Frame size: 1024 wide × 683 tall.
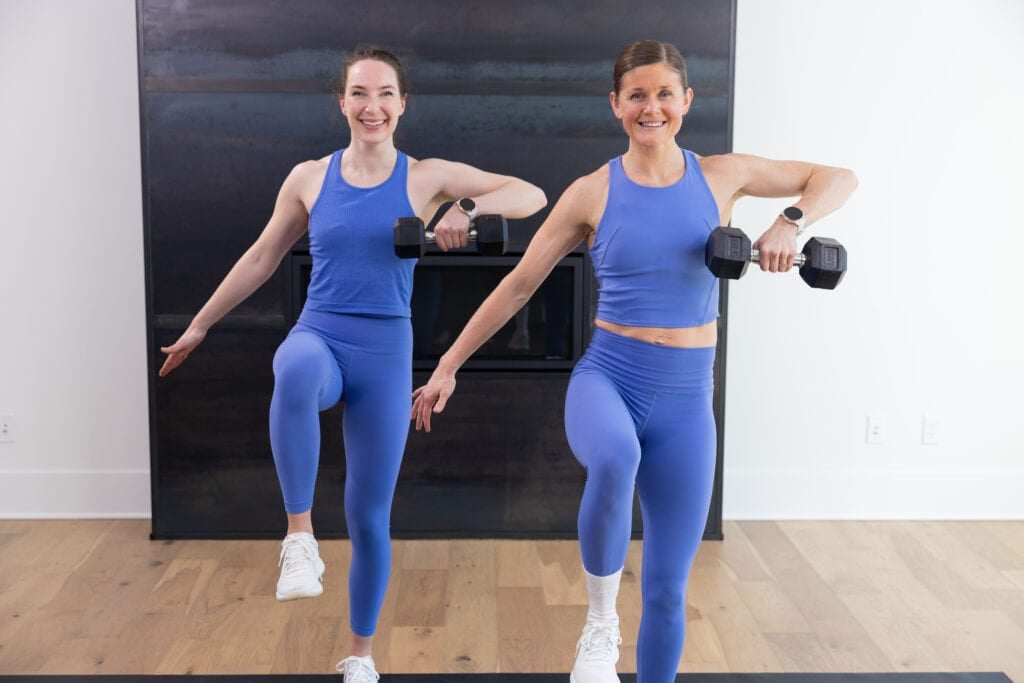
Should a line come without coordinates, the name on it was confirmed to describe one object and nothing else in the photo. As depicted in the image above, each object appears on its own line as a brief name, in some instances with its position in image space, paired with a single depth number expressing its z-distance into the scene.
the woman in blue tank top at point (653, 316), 2.56
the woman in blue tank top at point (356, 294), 2.77
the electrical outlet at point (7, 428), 5.07
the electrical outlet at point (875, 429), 5.14
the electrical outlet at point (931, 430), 5.14
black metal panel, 4.50
